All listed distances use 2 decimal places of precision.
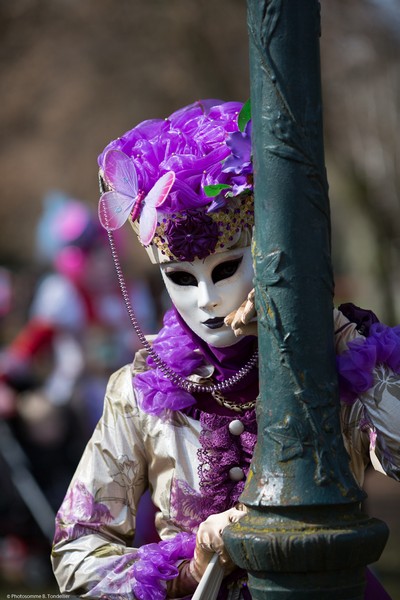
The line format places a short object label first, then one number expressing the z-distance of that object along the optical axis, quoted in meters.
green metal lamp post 5.31
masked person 6.62
